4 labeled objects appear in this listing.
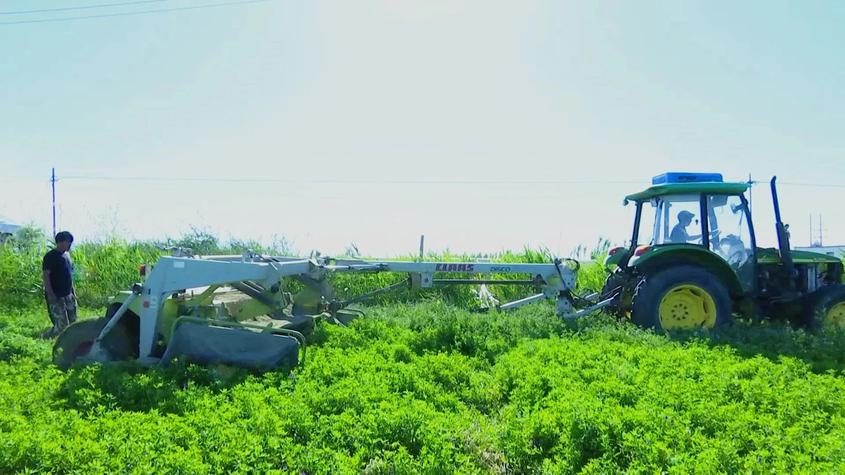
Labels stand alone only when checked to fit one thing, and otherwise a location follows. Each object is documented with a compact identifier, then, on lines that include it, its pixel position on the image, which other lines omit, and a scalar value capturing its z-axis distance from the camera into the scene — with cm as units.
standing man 891
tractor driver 824
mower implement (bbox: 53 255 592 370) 595
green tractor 768
